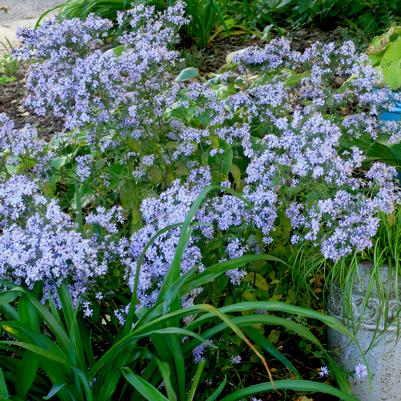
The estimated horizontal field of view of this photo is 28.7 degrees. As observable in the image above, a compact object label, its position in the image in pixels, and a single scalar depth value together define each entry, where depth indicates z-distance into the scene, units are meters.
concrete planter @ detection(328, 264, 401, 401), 2.57
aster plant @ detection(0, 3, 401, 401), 2.19
